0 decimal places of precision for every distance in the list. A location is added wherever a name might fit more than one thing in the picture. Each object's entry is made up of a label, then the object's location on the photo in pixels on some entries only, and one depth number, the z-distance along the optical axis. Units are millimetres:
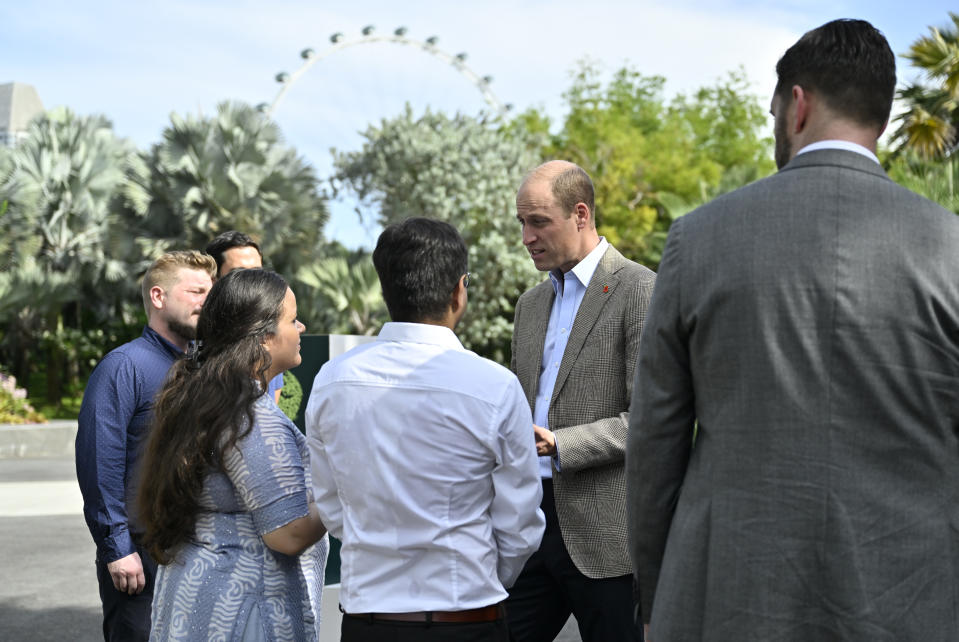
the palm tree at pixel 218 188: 21562
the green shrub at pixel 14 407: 16953
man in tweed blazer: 3328
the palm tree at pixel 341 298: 21141
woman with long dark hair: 2697
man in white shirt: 2465
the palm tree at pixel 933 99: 21531
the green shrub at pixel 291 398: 4660
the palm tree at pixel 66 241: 23594
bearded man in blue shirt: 3711
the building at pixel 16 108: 46544
